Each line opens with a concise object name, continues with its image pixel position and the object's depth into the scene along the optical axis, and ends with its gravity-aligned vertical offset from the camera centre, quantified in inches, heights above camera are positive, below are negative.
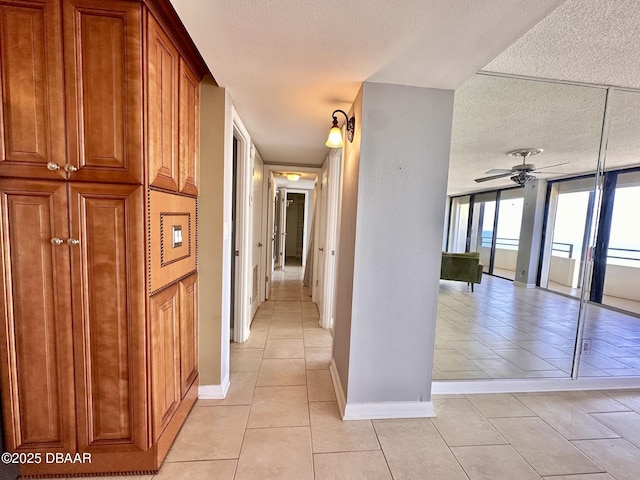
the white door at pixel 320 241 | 138.4 -10.3
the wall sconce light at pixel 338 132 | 72.9 +24.8
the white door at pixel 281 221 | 241.3 -1.0
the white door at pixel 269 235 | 166.1 -9.3
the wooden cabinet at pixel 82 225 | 44.0 -2.3
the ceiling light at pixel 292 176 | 200.3 +34.4
